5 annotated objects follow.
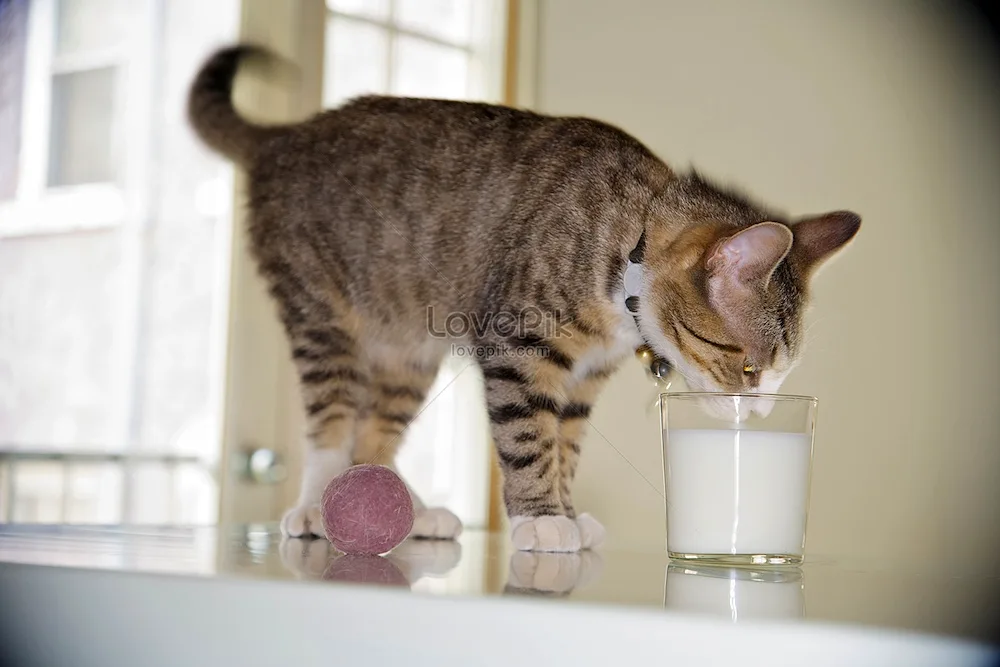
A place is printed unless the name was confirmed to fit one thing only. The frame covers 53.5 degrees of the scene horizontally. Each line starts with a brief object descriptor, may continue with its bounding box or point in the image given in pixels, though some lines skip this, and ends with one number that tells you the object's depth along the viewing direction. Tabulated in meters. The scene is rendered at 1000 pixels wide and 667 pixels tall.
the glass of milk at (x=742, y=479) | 0.92
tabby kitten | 1.27
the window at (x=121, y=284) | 2.45
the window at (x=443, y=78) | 2.78
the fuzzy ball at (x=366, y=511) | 0.93
